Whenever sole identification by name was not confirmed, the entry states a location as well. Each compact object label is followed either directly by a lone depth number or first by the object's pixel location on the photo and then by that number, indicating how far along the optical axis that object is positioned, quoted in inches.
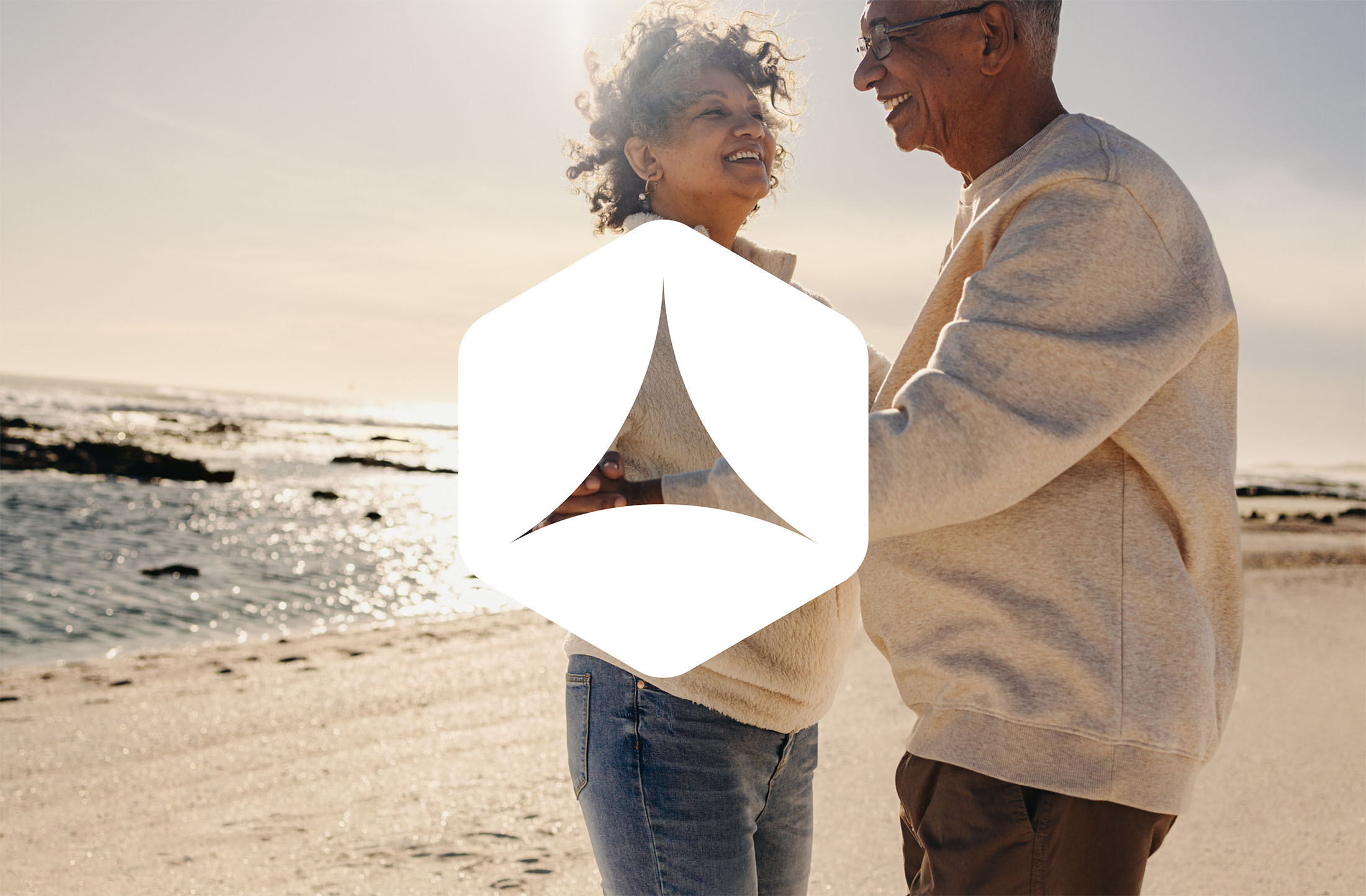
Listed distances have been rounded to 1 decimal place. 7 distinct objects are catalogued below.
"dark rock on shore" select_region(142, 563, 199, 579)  350.6
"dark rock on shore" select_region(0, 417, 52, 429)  936.9
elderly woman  61.5
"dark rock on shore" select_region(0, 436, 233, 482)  692.1
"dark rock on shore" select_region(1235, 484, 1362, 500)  979.9
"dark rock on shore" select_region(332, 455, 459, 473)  1032.2
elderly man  44.7
